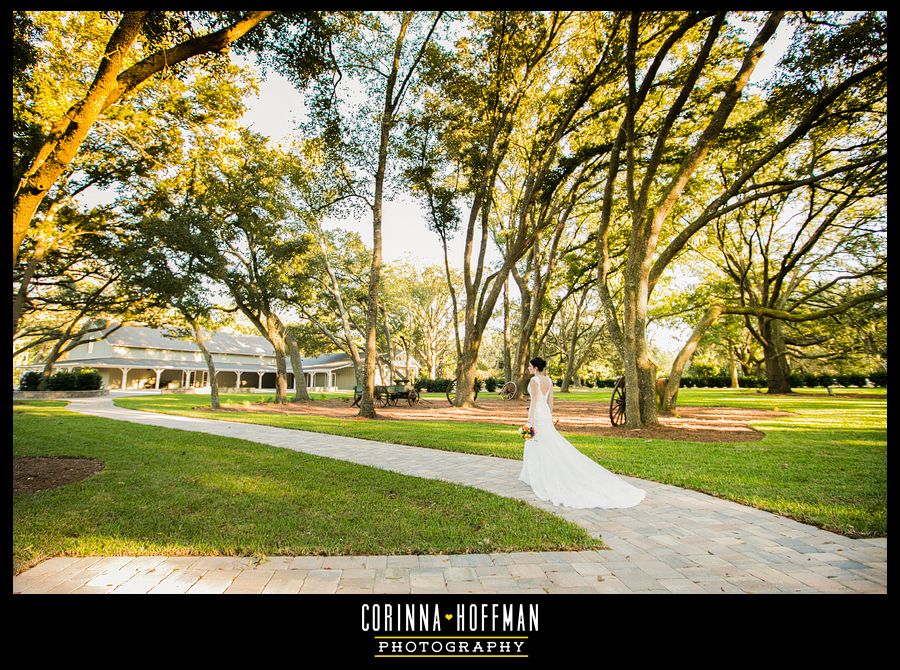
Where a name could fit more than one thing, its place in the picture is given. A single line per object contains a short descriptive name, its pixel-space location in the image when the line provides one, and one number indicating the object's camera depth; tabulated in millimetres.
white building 36406
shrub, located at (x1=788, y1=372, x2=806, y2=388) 37094
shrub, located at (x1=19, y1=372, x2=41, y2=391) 25828
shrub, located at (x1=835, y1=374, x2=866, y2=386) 39747
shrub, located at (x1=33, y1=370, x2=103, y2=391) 25984
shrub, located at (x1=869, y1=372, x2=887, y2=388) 36938
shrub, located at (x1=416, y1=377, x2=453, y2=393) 37562
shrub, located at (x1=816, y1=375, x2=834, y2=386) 35662
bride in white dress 5113
